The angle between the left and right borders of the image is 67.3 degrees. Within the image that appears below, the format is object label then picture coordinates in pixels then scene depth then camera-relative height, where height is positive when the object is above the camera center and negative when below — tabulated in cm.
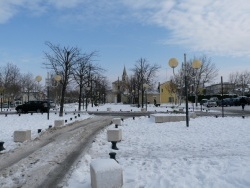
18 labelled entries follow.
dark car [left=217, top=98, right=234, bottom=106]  3024 -26
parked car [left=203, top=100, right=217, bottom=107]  3030 -56
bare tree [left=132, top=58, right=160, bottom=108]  3105 +467
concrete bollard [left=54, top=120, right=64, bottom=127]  1098 -127
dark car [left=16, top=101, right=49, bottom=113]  2130 -63
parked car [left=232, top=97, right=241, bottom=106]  2972 -19
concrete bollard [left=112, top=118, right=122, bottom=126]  1148 -123
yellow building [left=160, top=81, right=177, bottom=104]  5182 +160
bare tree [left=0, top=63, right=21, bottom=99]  3275 +367
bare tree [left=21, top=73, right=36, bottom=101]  4109 +411
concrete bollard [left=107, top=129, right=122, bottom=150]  732 -133
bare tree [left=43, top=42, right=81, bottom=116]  1655 +354
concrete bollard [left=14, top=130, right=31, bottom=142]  739 -136
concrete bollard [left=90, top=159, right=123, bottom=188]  337 -135
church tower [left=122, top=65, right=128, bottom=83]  5537 +867
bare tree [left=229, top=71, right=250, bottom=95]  4587 +506
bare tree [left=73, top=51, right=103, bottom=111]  2206 +365
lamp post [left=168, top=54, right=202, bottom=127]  973 +195
